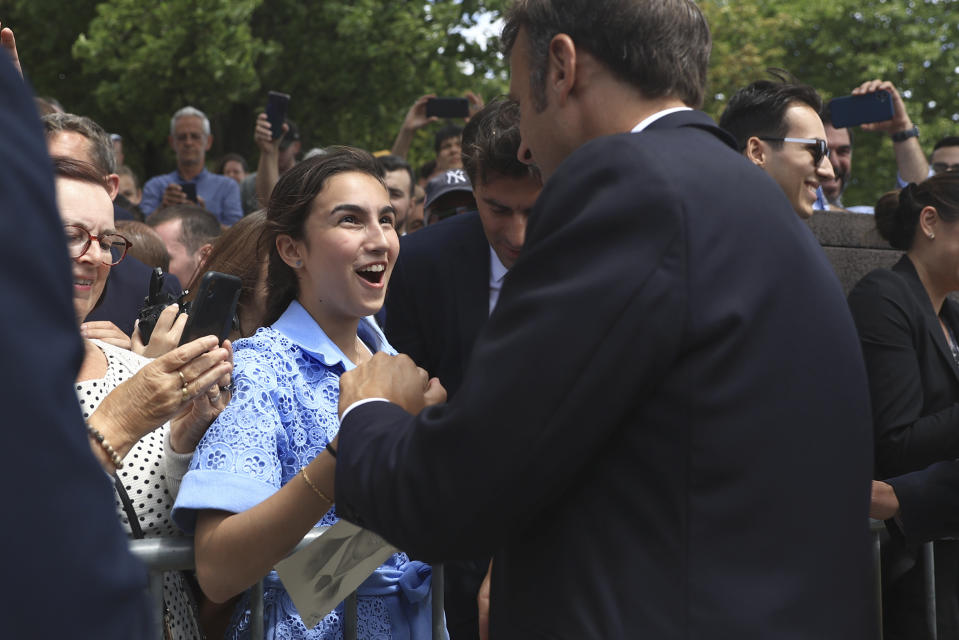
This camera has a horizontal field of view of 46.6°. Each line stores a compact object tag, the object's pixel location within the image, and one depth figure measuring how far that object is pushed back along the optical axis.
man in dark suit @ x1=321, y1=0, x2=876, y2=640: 1.68
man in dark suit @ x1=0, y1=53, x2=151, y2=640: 0.91
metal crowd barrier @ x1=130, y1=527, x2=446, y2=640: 2.50
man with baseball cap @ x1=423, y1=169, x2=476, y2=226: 5.39
